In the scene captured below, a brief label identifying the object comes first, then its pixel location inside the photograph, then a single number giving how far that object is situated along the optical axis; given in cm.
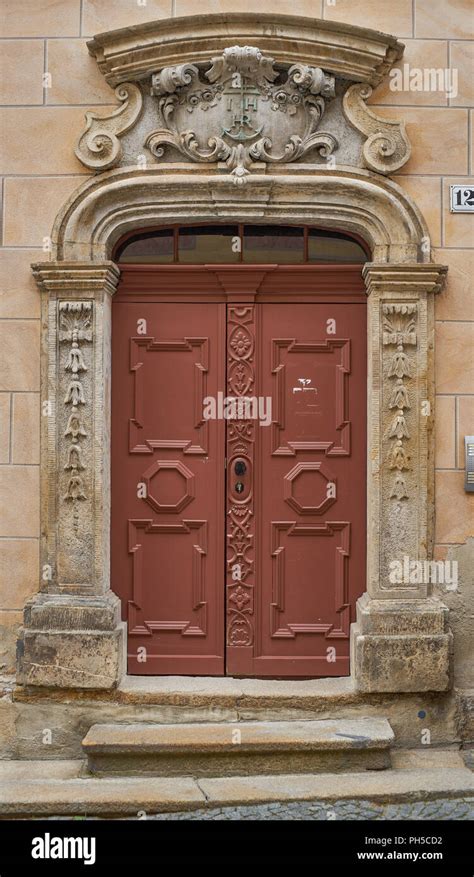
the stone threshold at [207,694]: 525
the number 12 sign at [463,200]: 536
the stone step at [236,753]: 495
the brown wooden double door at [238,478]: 558
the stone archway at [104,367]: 532
